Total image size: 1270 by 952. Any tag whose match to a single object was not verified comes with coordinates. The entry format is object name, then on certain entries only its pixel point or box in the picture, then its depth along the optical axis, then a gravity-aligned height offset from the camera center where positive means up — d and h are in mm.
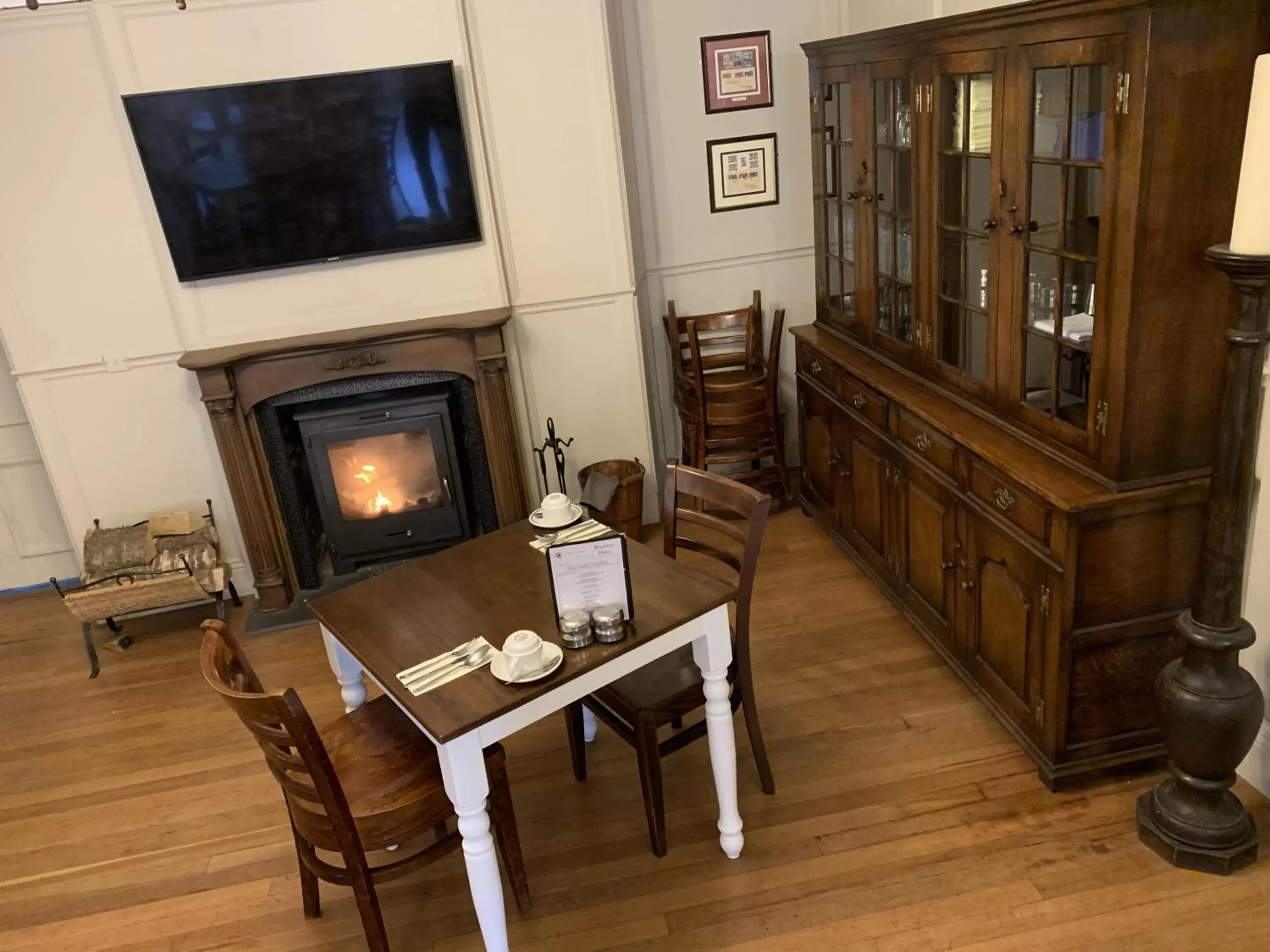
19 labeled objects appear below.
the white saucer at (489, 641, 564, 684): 1971 -987
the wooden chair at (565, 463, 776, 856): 2367 -1284
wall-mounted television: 3559 +59
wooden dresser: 2068 -579
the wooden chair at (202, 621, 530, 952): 1919 -1283
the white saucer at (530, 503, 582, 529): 2625 -938
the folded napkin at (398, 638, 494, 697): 1988 -1003
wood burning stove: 3914 -1180
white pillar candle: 1768 -185
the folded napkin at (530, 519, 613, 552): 2545 -958
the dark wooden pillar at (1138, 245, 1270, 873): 1974 -1304
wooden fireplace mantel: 3730 -704
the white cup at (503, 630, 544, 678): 1964 -953
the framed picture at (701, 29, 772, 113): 4156 +265
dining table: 1930 -1005
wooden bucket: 3889 -1342
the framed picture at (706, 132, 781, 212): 4289 -157
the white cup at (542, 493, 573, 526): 2633 -916
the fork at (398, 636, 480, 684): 2037 -998
